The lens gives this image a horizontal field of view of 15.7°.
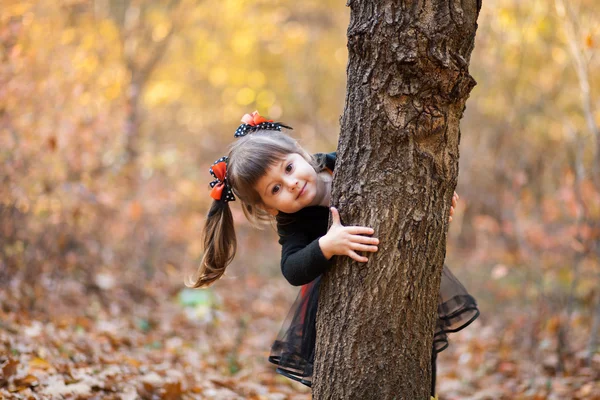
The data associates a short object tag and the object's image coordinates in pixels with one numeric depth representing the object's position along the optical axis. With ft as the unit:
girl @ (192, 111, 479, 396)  14.06
